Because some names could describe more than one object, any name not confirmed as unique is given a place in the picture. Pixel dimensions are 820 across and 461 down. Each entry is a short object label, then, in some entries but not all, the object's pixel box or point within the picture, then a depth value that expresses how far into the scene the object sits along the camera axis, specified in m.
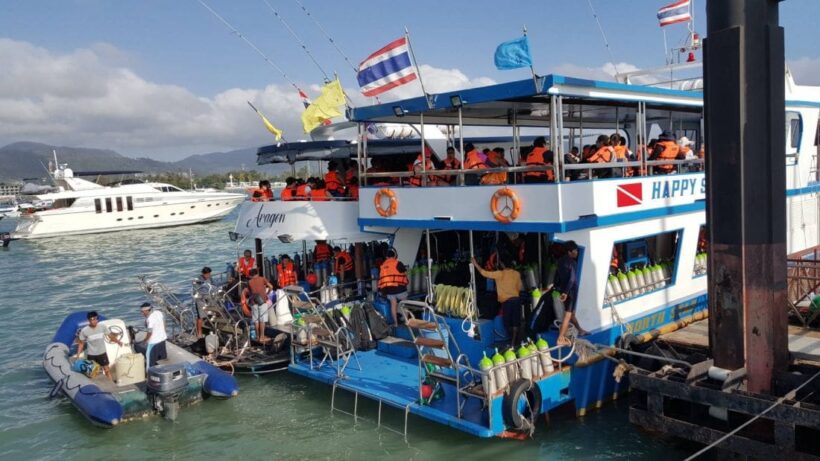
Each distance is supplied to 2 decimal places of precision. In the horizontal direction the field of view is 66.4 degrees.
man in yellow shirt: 9.37
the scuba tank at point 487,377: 7.54
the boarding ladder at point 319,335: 9.83
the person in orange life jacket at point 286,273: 13.07
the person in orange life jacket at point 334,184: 12.59
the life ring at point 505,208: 8.77
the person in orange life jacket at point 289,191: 12.67
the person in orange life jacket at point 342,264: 12.77
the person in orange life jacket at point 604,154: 9.62
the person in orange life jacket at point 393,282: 10.79
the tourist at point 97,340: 10.80
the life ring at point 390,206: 10.64
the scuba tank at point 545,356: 8.27
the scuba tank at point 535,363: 8.20
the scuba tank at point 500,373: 7.71
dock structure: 6.34
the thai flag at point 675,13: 15.07
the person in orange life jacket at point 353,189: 12.34
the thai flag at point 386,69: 9.83
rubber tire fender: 7.58
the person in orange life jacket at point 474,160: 9.82
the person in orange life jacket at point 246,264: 13.26
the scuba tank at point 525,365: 8.02
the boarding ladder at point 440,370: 7.77
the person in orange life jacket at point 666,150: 10.55
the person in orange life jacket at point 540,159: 8.93
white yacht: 46.59
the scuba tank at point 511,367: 7.88
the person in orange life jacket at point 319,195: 12.24
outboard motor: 9.88
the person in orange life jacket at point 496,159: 10.21
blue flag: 8.52
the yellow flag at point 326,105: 11.23
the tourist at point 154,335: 10.88
